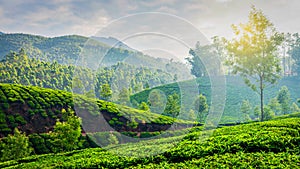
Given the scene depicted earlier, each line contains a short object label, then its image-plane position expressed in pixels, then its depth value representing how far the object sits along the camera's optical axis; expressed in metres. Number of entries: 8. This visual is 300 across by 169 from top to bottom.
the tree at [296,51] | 56.24
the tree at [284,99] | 33.19
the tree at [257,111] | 32.73
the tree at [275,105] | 33.78
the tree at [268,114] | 27.23
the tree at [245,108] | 35.47
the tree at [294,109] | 33.91
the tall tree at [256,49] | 22.62
